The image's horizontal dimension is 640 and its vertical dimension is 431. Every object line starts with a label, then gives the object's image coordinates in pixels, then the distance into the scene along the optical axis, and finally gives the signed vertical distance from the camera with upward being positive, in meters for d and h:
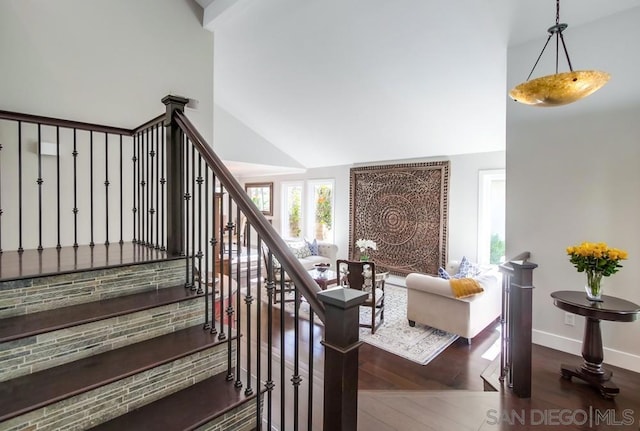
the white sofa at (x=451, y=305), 3.80 -1.18
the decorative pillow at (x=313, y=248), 7.27 -0.81
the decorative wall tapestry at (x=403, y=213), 5.82 +0.01
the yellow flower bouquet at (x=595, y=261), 2.30 -0.35
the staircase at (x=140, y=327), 1.16 -0.53
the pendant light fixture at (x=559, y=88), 1.94 +0.82
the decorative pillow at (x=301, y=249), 7.05 -0.82
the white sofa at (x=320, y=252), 7.03 -0.91
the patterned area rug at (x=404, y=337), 3.65 -1.61
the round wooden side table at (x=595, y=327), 2.23 -0.86
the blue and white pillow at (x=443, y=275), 4.49 -0.89
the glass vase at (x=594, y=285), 2.37 -0.55
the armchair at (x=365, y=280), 4.19 -0.92
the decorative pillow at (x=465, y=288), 3.71 -0.89
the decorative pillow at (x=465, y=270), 4.78 -0.87
